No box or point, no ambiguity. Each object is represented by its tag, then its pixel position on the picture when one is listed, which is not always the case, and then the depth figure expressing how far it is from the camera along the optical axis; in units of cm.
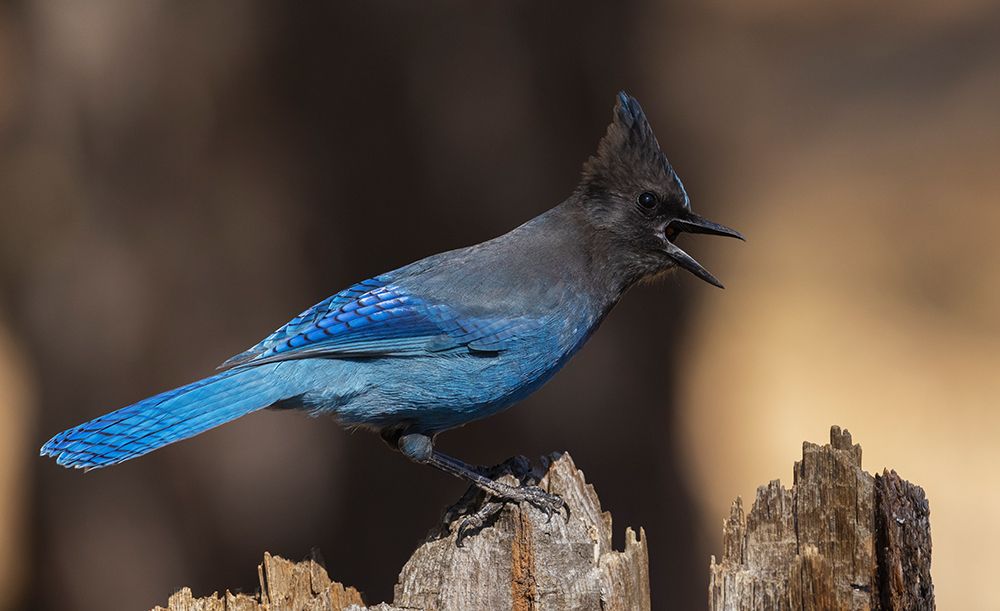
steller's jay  679
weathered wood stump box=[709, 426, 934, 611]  504
